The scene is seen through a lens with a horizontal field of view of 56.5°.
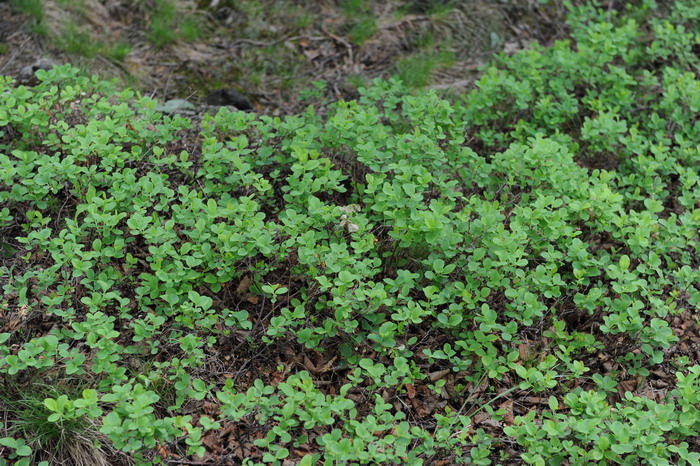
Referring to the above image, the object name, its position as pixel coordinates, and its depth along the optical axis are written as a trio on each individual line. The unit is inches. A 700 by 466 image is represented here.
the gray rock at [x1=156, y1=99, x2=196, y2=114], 187.5
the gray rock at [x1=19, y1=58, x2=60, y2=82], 192.2
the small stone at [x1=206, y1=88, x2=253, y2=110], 200.5
